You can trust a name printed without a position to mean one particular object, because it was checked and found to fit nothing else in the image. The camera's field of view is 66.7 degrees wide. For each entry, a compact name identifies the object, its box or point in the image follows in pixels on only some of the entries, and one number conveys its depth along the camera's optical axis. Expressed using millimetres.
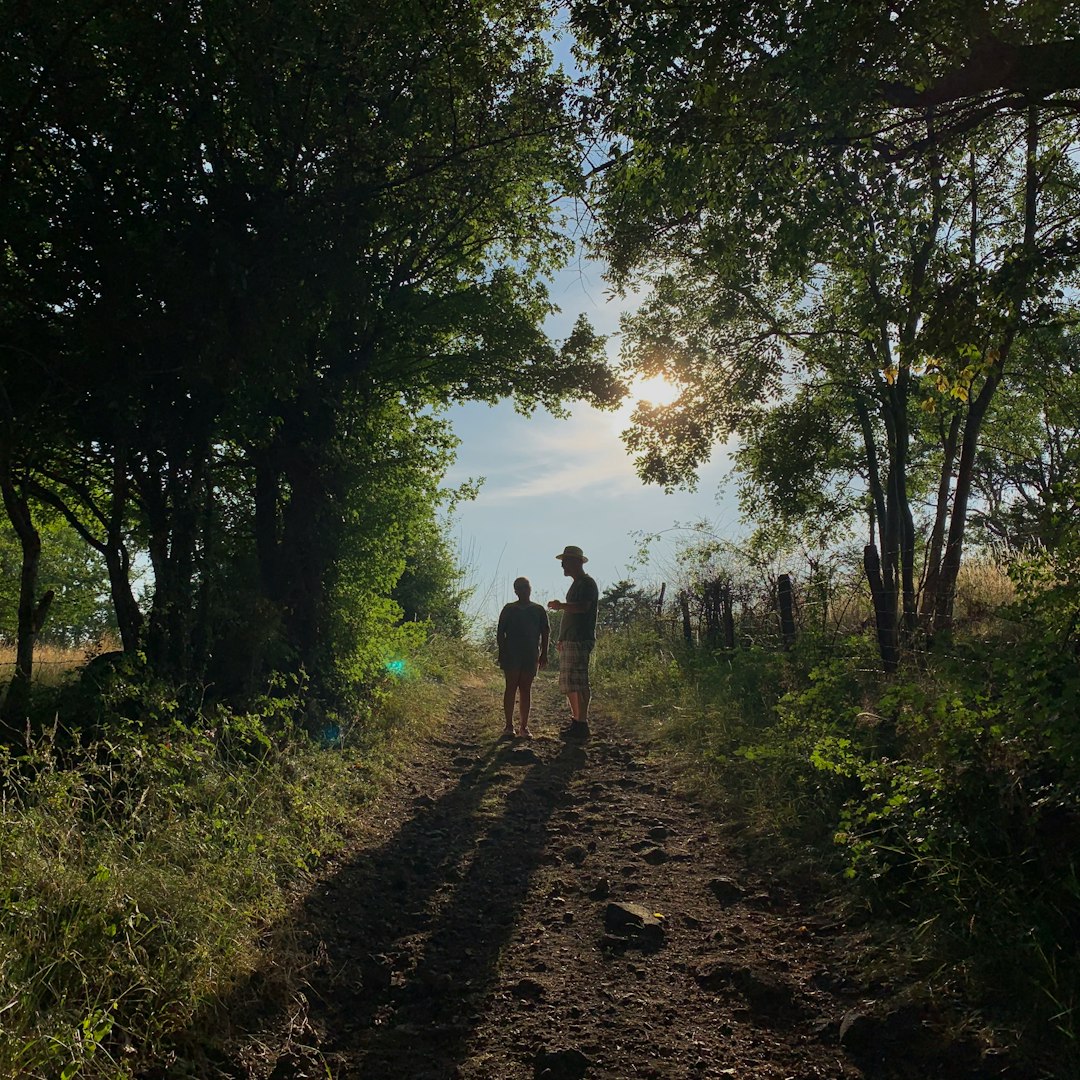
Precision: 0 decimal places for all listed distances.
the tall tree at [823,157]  4844
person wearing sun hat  10008
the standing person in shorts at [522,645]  10141
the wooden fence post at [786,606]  9602
